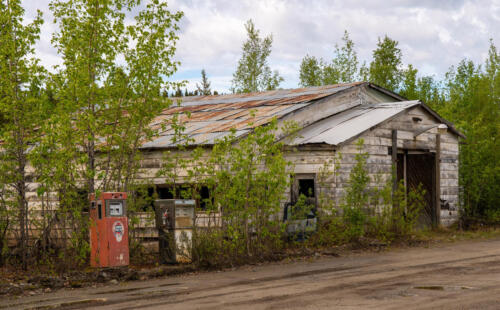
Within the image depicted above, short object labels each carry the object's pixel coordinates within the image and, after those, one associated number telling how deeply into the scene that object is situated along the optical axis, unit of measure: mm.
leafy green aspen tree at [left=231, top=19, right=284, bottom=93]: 47281
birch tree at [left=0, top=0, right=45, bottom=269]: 13562
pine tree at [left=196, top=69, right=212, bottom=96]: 73725
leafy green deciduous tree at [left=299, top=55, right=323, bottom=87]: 52688
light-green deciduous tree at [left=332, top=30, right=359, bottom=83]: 49094
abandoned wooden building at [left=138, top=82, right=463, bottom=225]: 18188
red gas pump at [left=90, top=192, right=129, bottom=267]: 12805
